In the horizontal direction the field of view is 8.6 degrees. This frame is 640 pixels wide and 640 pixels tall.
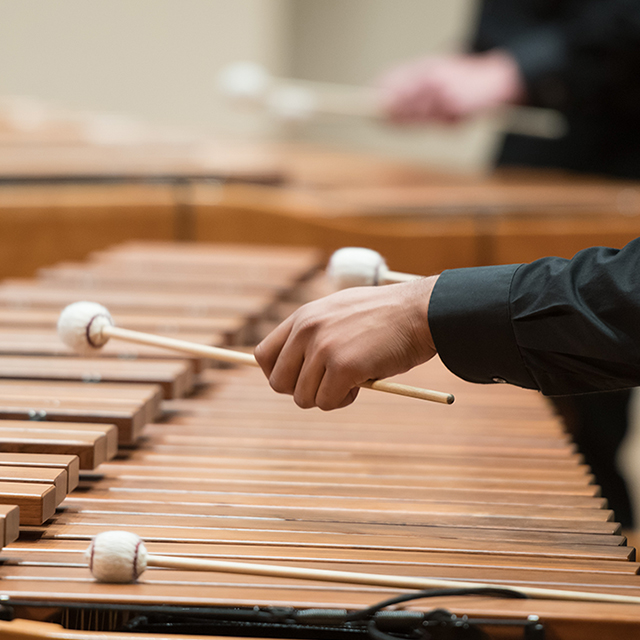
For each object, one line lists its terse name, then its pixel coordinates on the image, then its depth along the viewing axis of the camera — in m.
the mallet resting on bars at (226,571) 3.34
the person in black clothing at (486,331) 3.42
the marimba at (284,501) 3.33
